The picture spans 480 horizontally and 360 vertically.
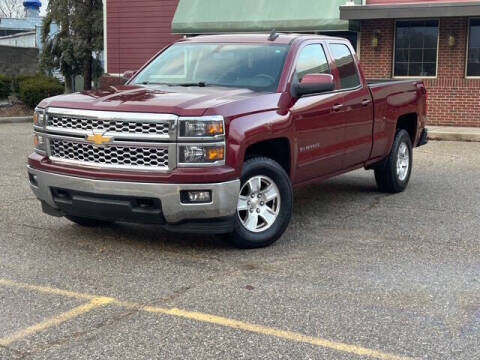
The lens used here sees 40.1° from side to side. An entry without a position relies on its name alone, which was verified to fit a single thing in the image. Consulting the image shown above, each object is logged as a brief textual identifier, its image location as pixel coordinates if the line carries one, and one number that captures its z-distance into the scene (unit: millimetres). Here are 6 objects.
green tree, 22406
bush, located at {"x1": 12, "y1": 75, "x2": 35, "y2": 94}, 21850
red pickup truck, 5359
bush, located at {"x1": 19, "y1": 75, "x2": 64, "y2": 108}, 20266
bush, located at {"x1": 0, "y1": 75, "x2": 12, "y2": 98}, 21109
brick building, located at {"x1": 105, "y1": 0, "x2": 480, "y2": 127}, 16188
